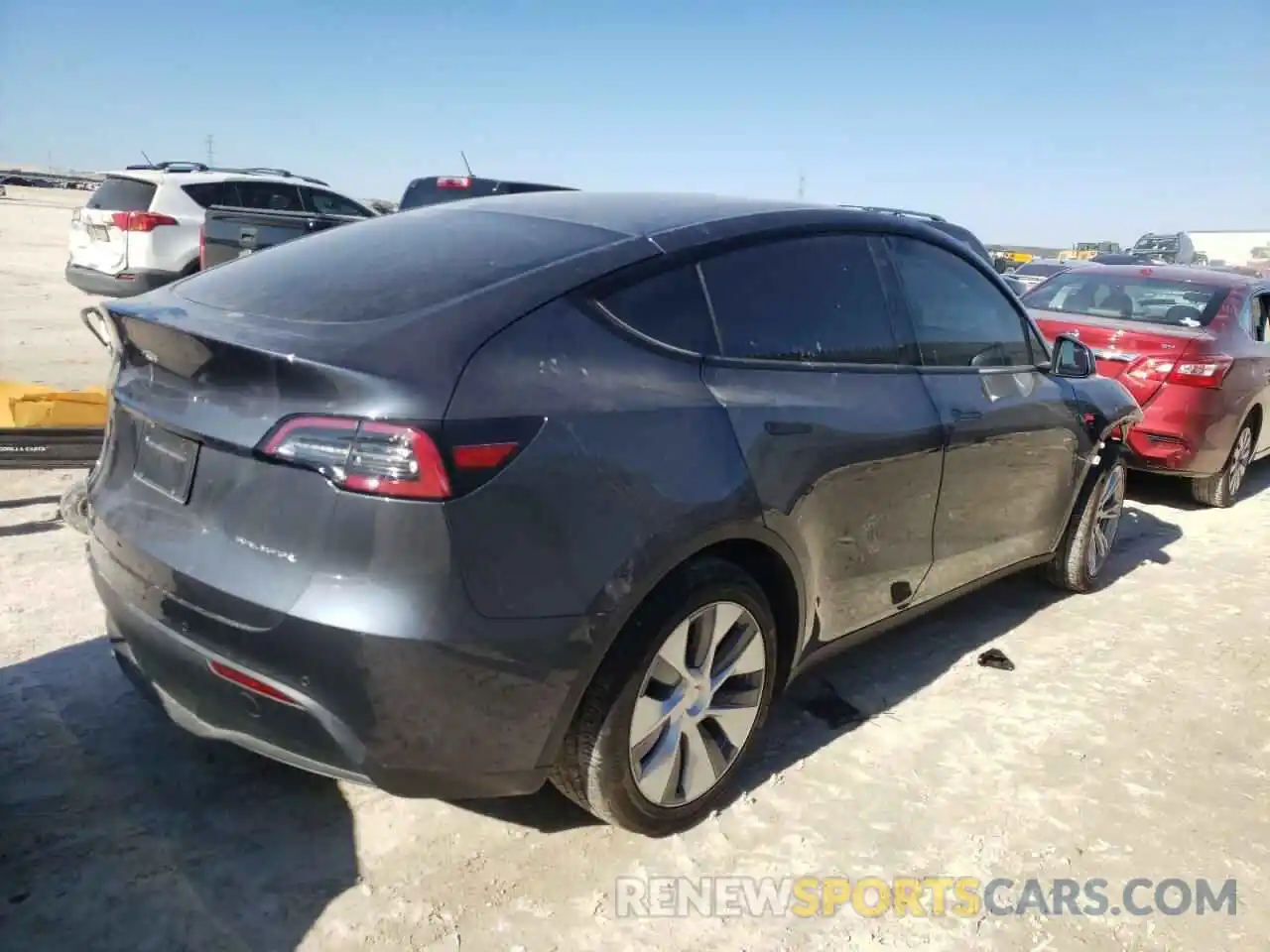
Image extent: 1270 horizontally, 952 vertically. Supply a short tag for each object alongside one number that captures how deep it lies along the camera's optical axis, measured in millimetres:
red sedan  6426
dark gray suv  2059
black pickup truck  7441
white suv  9875
